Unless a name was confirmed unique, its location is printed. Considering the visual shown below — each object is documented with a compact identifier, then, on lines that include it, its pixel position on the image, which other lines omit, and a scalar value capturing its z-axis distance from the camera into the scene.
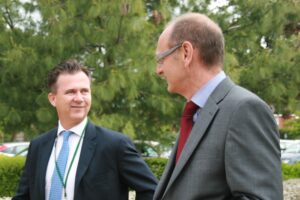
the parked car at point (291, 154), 21.12
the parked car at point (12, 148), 20.17
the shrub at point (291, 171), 16.06
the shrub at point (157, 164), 12.22
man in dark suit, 3.05
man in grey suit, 1.95
